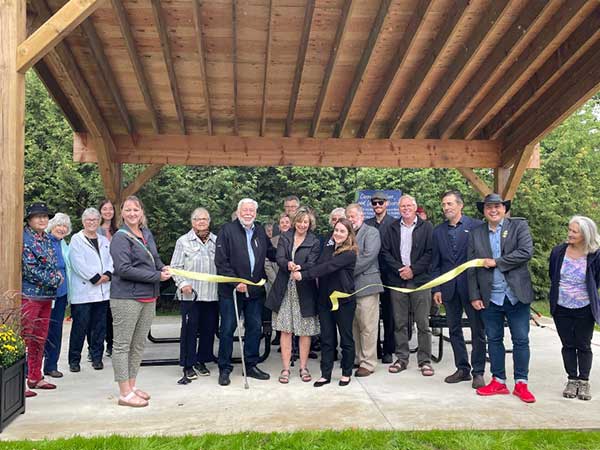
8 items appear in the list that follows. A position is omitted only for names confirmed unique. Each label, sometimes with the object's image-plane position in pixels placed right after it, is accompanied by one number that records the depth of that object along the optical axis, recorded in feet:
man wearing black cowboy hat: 14.44
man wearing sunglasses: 18.90
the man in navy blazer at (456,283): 15.94
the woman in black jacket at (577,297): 13.98
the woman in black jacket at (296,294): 15.96
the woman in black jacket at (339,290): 15.56
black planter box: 11.68
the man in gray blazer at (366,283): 17.15
